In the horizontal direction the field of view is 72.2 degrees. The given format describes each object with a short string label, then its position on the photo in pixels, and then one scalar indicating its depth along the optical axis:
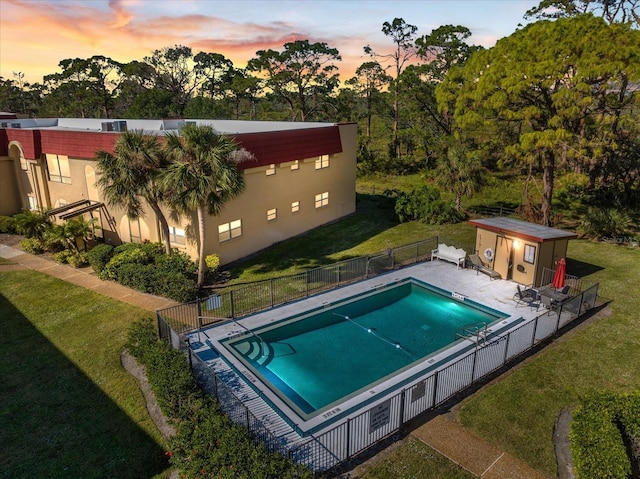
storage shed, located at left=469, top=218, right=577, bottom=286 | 19.36
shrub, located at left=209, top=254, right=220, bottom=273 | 21.61
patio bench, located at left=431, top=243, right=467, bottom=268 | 22.81
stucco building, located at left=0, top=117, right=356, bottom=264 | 23.19
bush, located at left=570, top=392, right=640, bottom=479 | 8.94
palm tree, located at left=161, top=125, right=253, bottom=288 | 18.88
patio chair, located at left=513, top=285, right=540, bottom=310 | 18.25
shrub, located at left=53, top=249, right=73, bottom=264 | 23.75
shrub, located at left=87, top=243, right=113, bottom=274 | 22.14
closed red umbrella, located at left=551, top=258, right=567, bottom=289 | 17.80
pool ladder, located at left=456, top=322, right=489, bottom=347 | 15.44
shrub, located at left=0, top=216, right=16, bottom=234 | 29.02
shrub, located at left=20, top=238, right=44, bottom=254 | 25.55
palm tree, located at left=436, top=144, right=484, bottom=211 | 30.30
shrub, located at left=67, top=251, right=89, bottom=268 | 23.31
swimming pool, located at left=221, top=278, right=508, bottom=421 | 13.74
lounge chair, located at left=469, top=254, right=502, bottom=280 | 21.12
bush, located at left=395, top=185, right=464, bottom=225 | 30.47
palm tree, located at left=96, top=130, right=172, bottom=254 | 19.64
